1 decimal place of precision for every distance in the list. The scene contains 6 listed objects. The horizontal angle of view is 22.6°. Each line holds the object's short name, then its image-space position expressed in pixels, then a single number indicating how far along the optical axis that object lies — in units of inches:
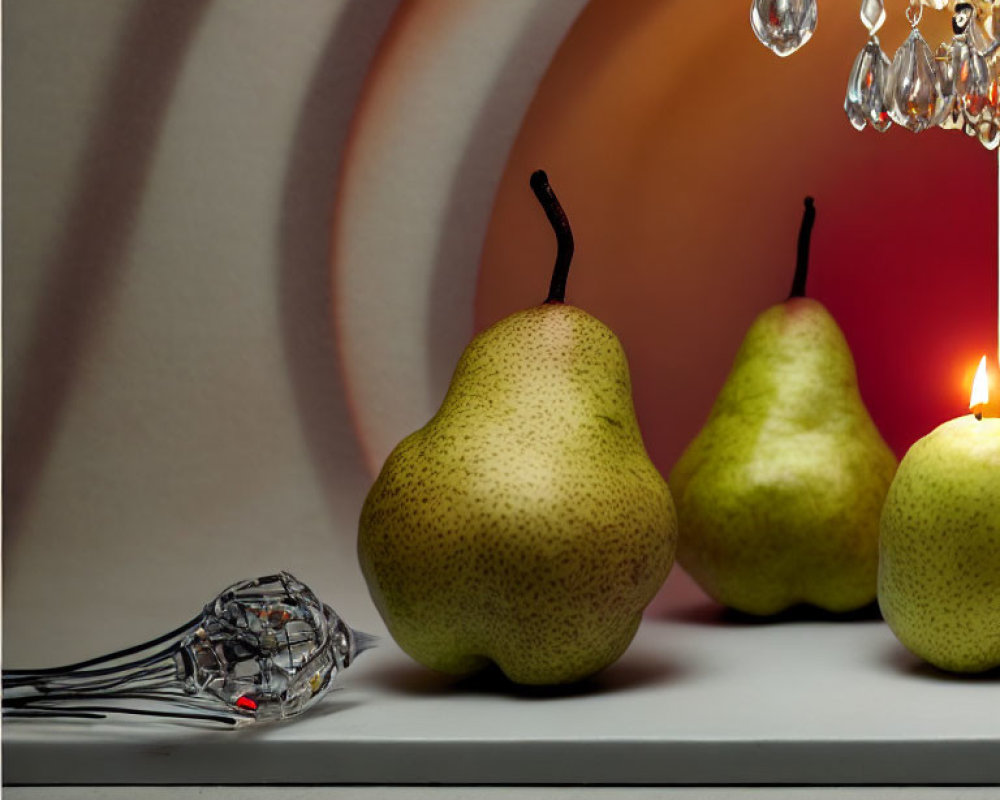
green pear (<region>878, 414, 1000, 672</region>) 23.0
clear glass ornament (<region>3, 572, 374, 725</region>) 22.3
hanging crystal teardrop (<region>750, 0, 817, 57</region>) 23.6
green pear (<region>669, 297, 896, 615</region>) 26.0
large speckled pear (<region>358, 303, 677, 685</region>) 22.5
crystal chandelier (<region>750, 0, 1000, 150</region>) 23.7
